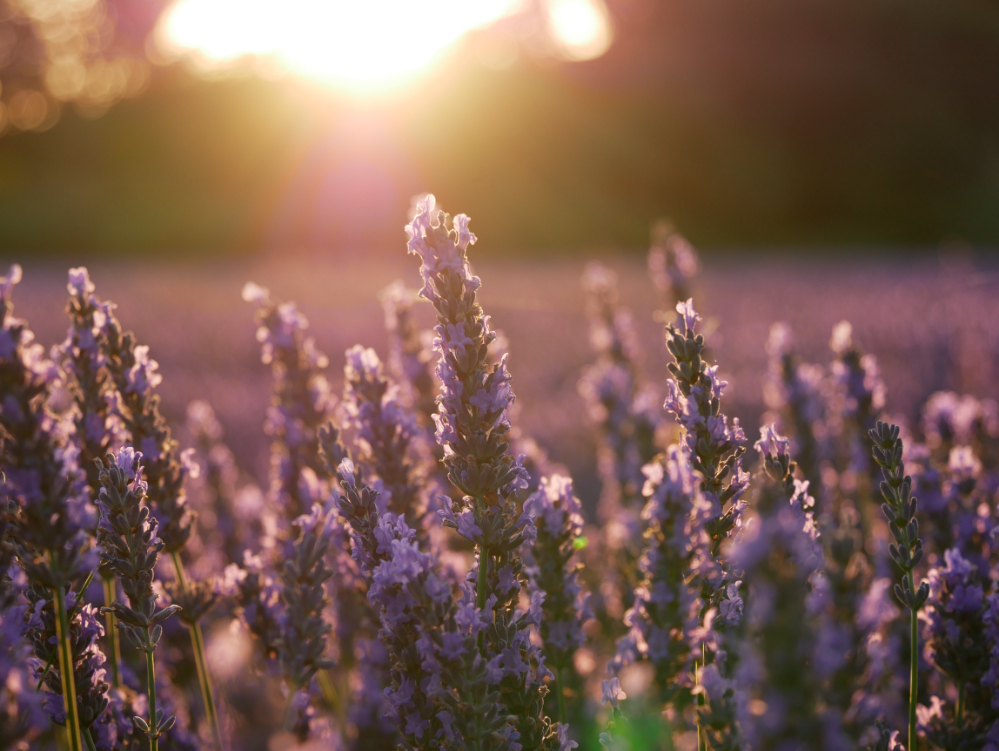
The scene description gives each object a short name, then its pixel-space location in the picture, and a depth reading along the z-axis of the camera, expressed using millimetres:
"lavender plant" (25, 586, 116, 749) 500
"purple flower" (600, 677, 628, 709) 493
